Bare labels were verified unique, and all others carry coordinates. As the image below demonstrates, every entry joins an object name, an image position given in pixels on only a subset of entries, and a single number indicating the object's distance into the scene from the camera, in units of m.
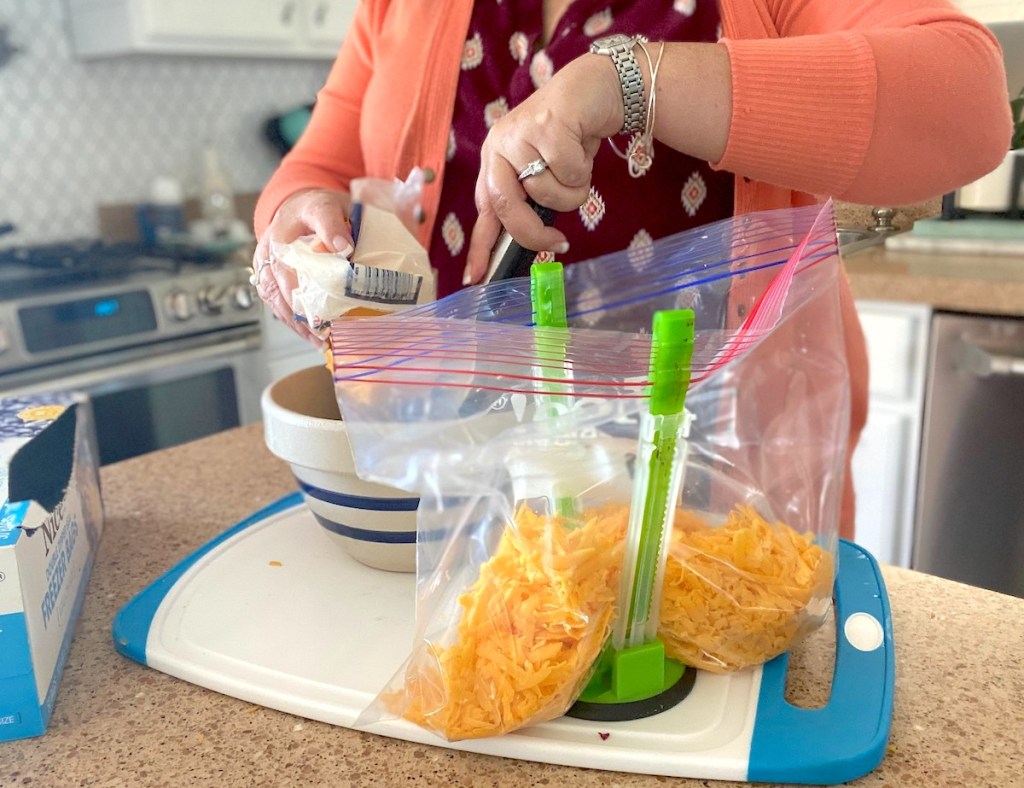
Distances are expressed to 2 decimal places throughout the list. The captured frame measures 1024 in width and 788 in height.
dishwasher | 1.42
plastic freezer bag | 0.42
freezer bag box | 0.47
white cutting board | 0.44
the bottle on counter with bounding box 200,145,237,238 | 2.47
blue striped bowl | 0.56
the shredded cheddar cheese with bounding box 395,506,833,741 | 0.43
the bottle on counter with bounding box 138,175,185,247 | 2.37
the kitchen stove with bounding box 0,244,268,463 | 1.84
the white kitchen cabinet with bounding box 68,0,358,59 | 2.08
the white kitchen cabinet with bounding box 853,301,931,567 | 1.50
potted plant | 1.62
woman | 0.54
